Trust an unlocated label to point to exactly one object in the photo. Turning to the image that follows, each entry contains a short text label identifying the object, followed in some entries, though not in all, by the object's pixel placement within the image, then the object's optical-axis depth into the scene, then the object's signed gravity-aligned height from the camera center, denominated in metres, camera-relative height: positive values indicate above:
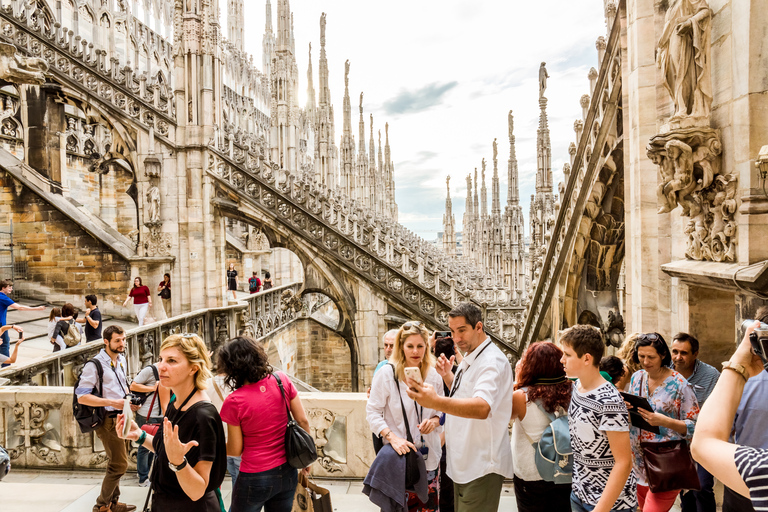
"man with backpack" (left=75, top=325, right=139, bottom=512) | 3.78 -1.14
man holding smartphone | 2.50 -0.95
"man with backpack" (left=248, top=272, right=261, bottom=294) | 17.19 -1.15
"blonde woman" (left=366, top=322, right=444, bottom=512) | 2.79 -0.91
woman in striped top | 1.27 -0.58
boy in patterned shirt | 2.25 -0.87
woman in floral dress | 2.67 -0.88
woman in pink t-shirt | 2.55 -0.91
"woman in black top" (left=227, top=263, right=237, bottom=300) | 15.96 -0.85
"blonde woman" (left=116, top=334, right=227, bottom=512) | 2.20 -0.87
